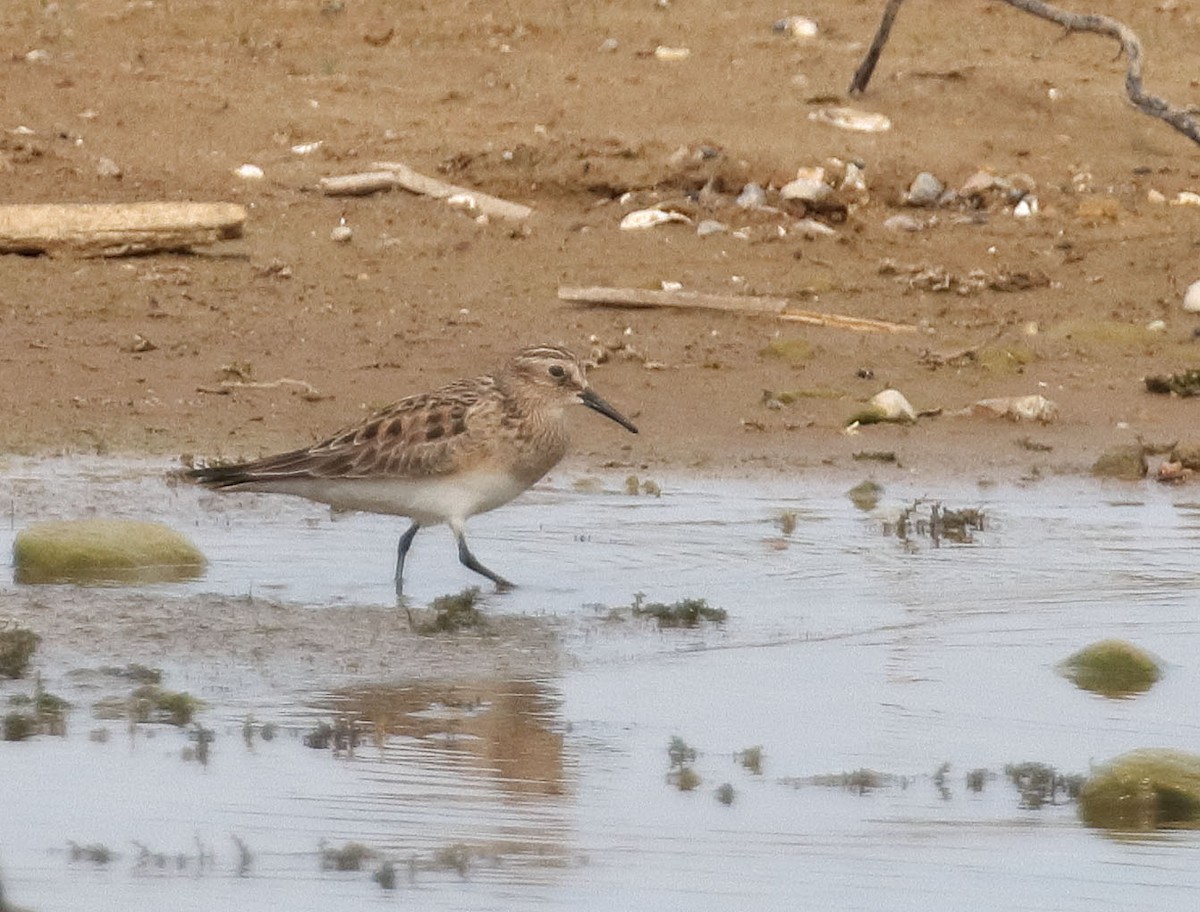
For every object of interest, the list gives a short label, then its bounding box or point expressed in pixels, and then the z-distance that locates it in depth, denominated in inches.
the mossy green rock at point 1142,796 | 234.4
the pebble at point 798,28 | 670.5
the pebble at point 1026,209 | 557.6
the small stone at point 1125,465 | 421.7
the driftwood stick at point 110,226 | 490.9
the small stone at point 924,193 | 563.5
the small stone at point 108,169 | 547.2
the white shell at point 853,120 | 593.3
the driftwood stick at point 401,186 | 552.4
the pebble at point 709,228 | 538.3
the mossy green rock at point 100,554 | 330.3
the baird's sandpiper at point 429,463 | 345.4
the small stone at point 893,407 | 450.9
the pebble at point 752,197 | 555.2
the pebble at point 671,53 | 642.8
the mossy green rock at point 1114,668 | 288.7
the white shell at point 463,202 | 550.3
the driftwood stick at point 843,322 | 492.4
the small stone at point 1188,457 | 422.9
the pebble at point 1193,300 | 507.5
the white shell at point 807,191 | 554.3
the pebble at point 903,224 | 549.0
